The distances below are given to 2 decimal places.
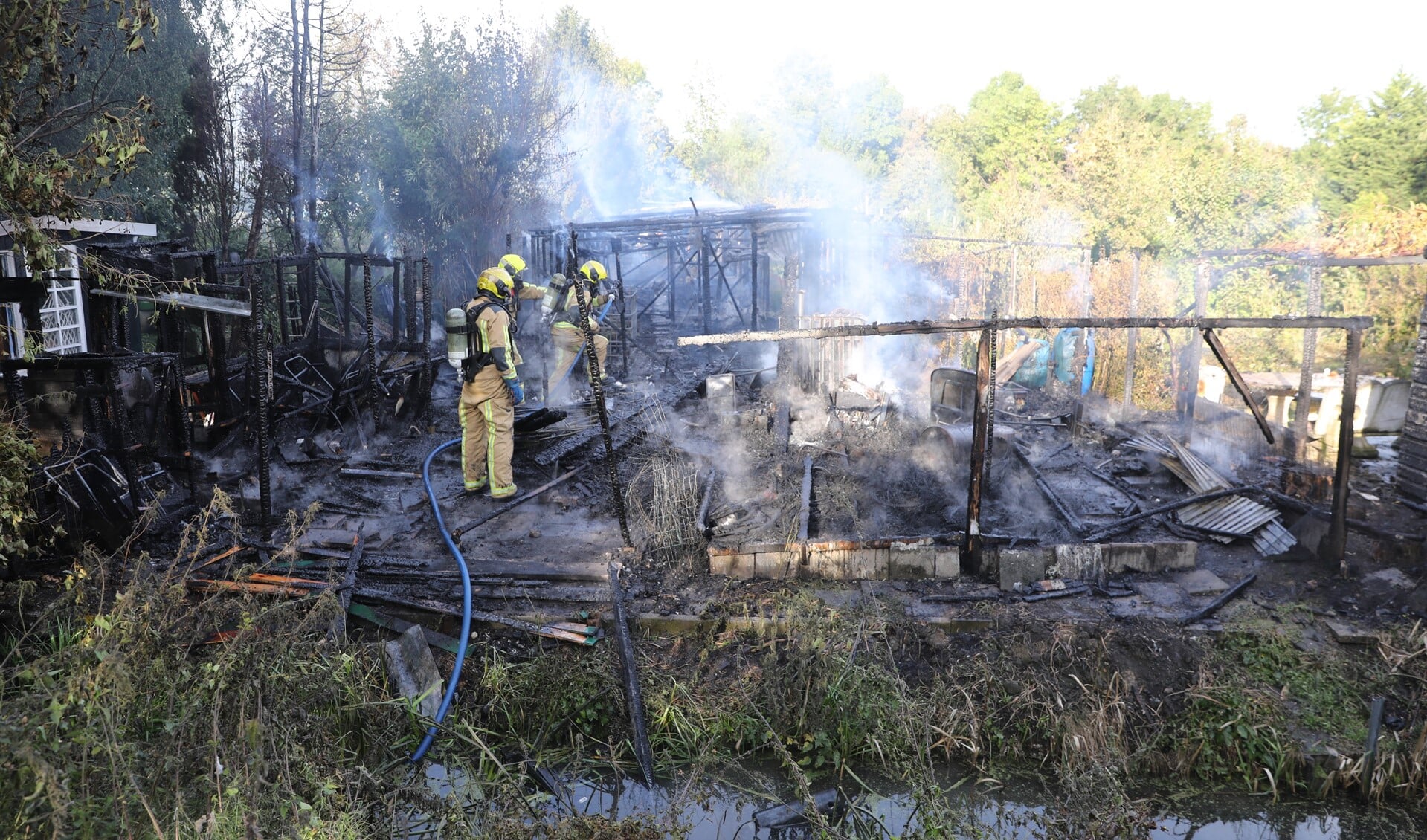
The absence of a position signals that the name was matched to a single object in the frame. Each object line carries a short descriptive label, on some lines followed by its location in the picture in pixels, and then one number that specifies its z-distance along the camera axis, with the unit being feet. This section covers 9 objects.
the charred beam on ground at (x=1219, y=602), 19.97
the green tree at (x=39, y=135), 13.70
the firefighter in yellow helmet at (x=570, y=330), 43.37
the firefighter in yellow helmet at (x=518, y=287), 32.89
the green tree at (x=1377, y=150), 72.54
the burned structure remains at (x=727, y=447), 21.84
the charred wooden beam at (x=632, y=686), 15.98
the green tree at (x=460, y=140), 70.95
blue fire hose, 15.72
